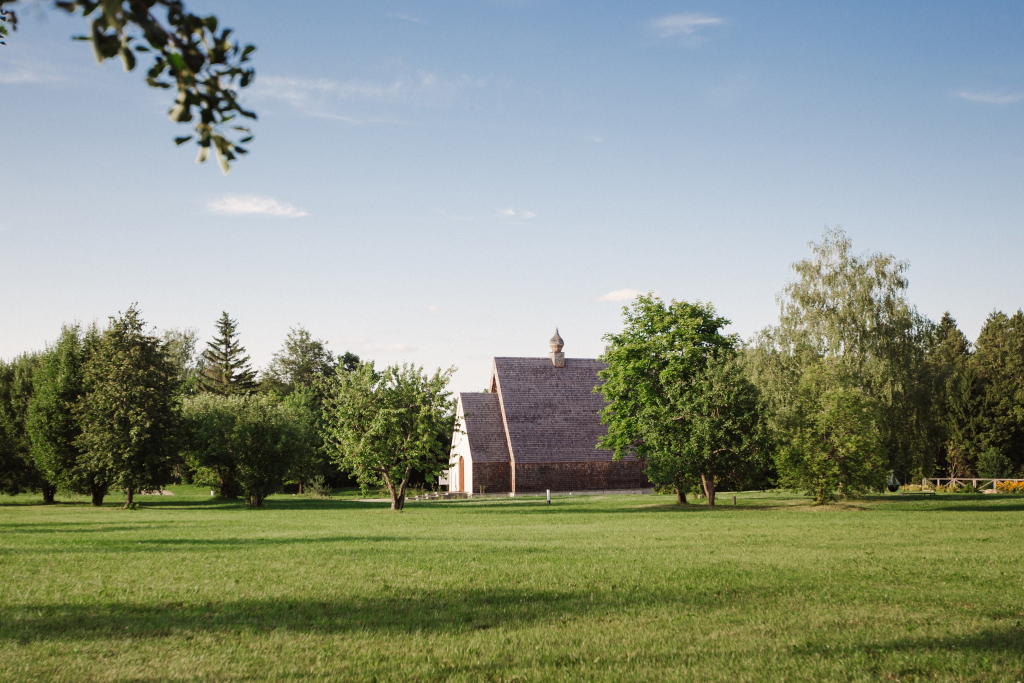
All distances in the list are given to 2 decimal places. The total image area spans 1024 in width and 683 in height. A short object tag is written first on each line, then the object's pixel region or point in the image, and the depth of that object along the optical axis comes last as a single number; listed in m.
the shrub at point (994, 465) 53.94
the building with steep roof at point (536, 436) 54.16
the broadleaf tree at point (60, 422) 40.62
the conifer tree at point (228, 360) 86.75
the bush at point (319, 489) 54.38
